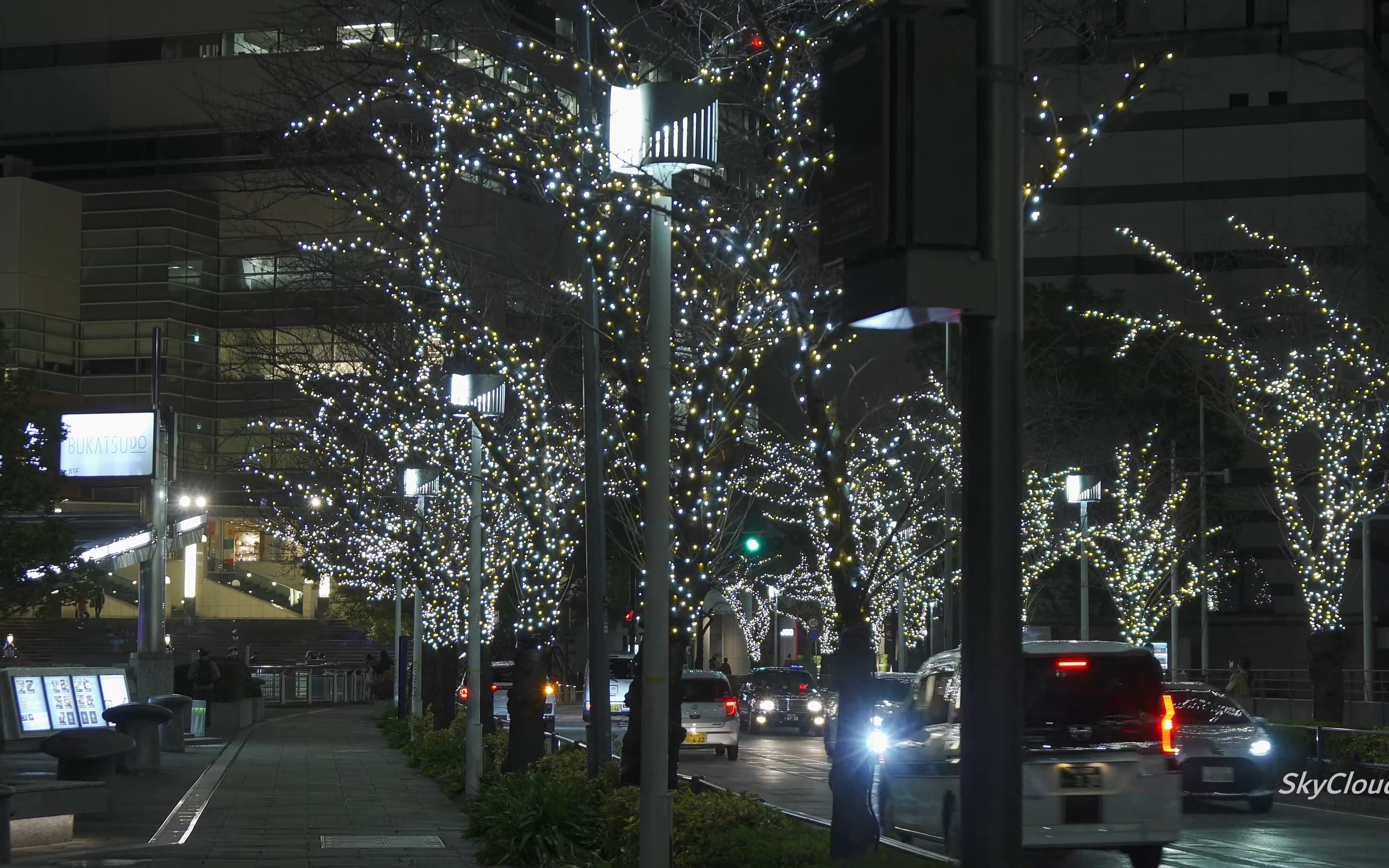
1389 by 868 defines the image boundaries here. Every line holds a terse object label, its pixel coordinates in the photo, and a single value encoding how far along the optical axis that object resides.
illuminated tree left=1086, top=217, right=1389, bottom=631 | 26.88
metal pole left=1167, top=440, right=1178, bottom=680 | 40.36
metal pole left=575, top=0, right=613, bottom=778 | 16.86
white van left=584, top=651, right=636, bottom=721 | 36.34
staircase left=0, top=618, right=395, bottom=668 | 64.00
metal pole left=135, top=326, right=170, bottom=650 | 33.75
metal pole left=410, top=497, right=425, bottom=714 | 35.50
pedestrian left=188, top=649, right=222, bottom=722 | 39.75
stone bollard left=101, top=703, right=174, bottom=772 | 23.95
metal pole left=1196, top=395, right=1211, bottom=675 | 44.78
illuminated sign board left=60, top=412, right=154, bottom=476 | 45.47
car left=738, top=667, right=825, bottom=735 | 41.12
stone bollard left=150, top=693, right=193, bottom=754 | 29.77
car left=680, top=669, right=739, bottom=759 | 30.27
